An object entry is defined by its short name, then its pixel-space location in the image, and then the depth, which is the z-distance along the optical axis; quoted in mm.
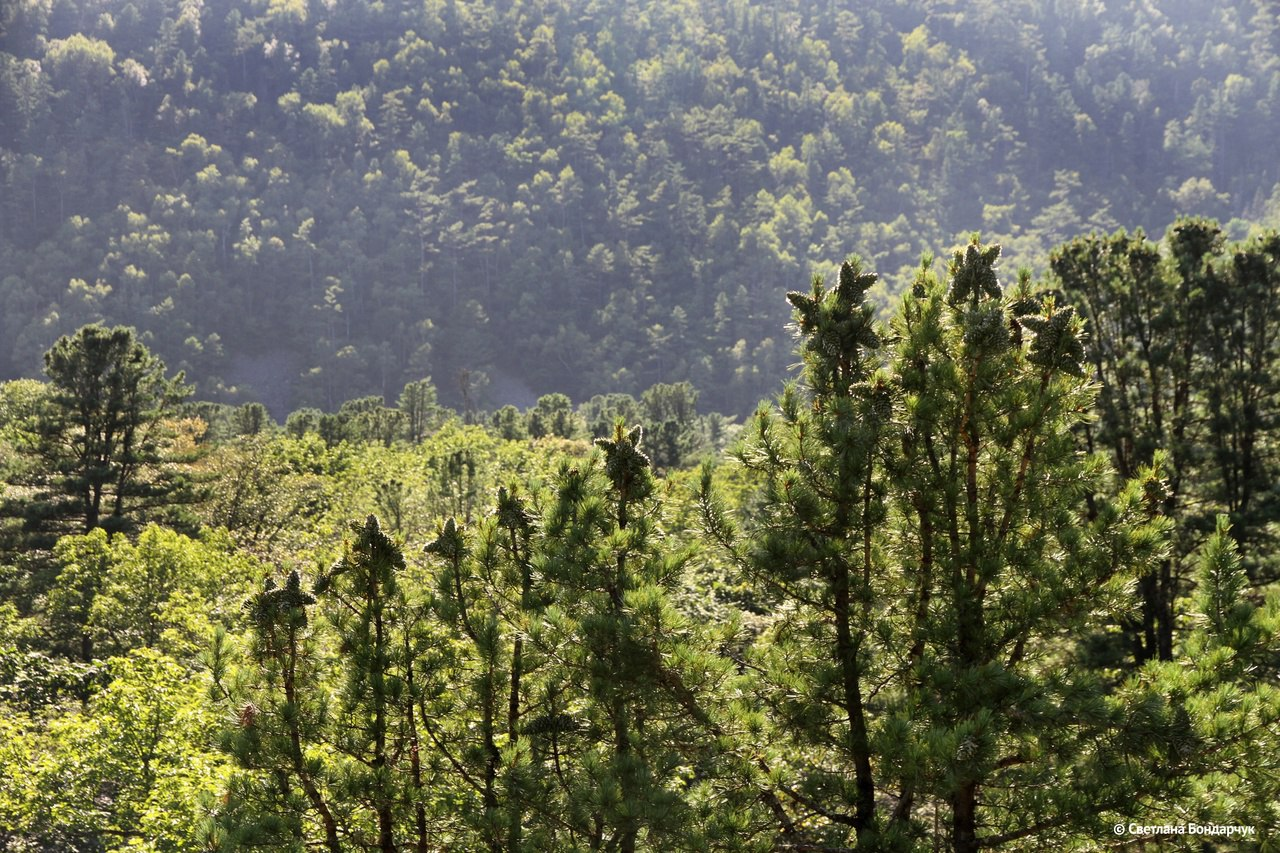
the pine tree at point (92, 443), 63594
